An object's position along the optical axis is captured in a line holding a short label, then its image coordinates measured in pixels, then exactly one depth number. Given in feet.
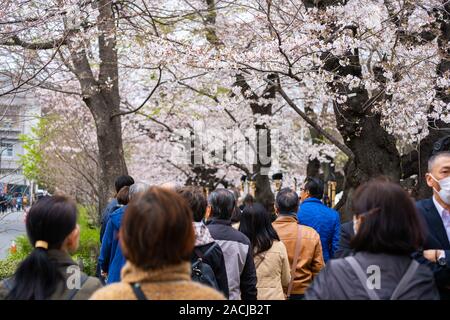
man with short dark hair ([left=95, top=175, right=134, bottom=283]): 19.30
